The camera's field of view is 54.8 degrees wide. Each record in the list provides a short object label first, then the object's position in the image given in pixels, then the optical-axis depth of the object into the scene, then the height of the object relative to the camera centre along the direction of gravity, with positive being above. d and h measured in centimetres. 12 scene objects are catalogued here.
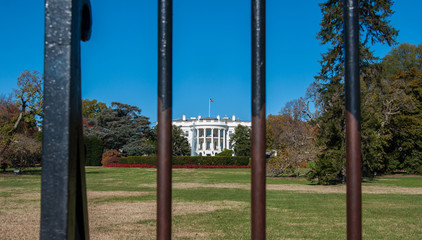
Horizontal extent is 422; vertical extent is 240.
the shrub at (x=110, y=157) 4134 -117
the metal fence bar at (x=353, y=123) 125 +7
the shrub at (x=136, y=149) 4491 -34
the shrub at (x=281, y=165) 1992 -91
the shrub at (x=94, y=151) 4184 -54
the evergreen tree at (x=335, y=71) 1700 +355
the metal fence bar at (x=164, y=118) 122 +9
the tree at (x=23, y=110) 2059 +189
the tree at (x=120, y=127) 4581 +218
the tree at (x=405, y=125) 2436 +145
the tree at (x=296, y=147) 1922 -2
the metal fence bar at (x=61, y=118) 120 +9
